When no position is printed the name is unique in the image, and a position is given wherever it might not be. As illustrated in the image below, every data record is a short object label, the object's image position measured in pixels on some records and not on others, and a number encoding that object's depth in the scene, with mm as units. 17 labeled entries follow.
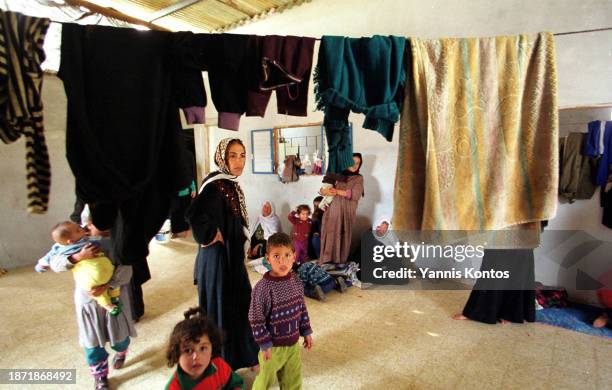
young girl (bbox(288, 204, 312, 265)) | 3965
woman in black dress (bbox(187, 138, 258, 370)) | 1785
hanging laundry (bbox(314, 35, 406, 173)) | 1049
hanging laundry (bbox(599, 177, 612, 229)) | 2729
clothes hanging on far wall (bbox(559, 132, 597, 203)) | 2766
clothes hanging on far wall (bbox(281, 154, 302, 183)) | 4340
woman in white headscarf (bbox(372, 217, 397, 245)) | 3656
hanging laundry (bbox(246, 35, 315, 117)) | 1037
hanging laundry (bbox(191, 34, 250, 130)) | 993
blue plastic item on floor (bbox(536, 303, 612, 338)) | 2516
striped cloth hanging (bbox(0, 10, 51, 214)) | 804
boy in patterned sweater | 1548
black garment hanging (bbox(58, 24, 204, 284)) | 875
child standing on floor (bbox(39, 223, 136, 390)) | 1760
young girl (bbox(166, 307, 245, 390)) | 1244
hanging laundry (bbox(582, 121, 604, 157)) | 2617
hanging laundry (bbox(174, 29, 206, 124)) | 951
